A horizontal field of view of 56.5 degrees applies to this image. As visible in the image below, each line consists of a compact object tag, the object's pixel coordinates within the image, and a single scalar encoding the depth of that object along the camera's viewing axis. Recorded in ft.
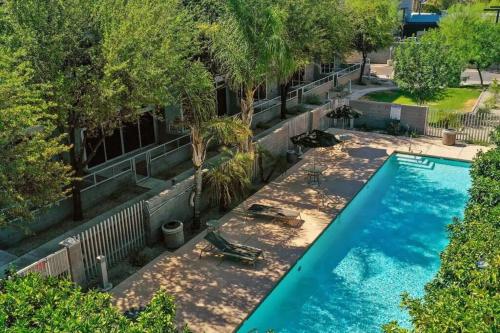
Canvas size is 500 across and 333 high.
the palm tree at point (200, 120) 50.19
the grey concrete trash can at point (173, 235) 50.24
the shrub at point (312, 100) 110.42
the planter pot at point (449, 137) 83.30
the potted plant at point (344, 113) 86.07
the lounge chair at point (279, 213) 55.31
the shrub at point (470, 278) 23.99
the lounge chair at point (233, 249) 46.93
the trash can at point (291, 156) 75.97
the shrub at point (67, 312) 23.66
